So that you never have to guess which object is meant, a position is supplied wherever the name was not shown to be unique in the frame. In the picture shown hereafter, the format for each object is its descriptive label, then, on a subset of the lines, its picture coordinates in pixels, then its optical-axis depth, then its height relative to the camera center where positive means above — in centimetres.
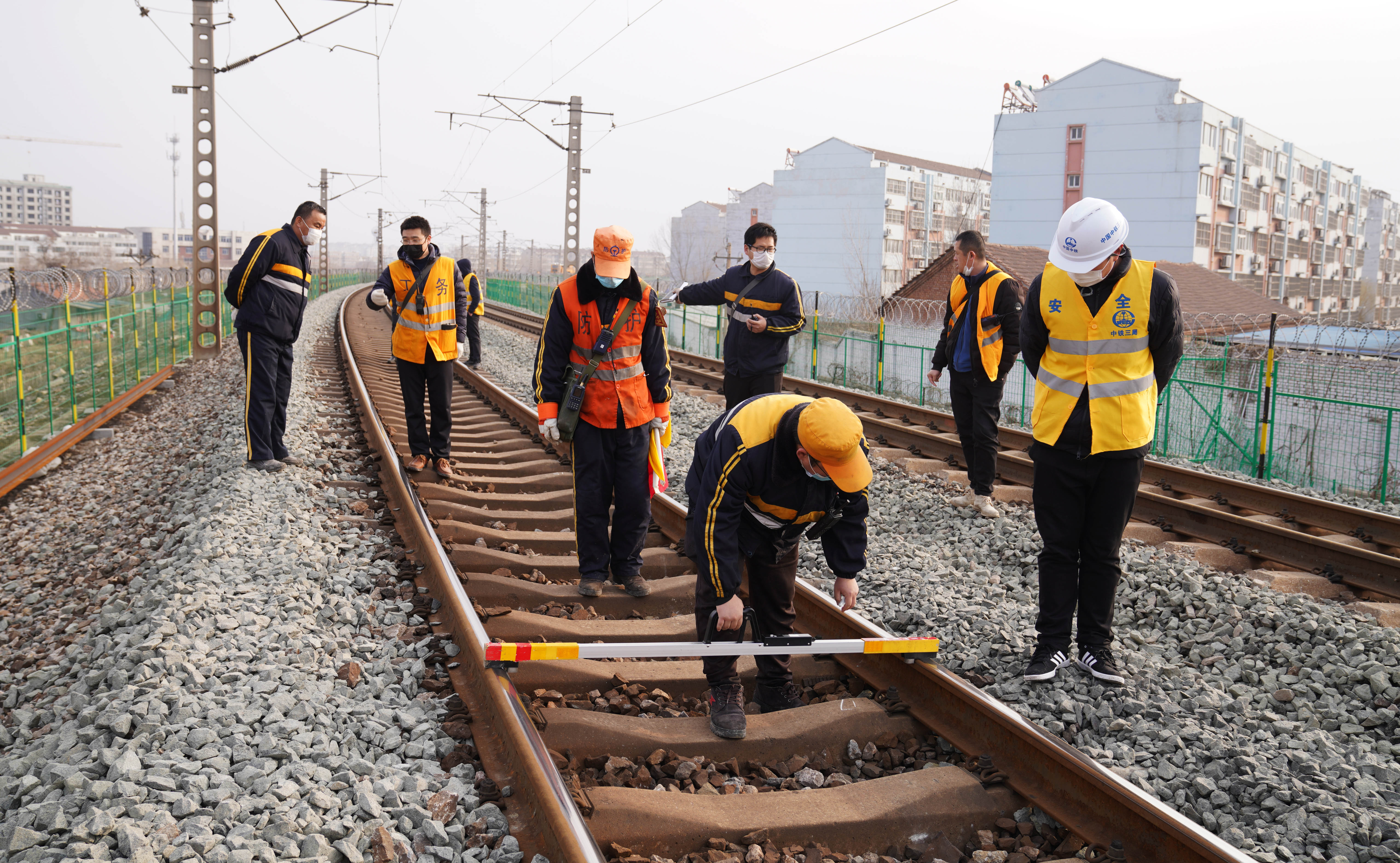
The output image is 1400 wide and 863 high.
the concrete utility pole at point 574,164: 2767 +478
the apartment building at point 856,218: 7125 +906
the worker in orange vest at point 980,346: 698 -3
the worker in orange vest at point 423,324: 724 -3
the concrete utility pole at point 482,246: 6825 +552
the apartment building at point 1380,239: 9769 +1308
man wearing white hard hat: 420 -25
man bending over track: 328 -63
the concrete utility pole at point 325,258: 5722 +358
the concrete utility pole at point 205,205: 1822 +207
